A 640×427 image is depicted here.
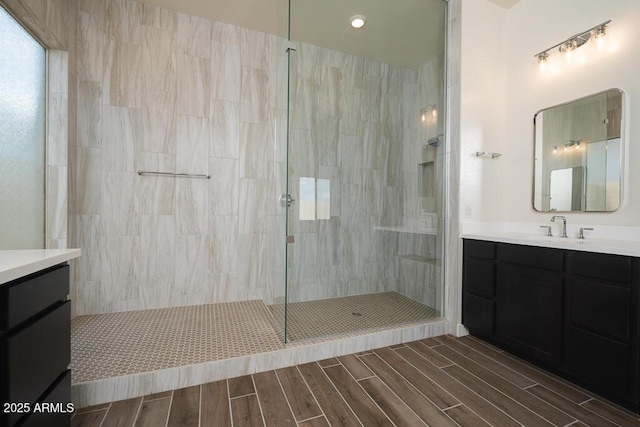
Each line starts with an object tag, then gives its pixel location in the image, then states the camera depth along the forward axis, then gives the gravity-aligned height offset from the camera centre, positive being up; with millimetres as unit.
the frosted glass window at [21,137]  1611 +447
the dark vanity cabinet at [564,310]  1448 -572
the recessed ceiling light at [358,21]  2436 +1644
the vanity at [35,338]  813 -422
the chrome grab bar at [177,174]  2552 +339
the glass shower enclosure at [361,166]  2287 +424
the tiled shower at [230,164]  2395 +433
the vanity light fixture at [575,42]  1967 +1275
